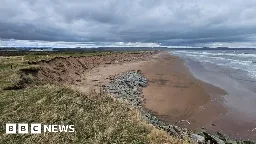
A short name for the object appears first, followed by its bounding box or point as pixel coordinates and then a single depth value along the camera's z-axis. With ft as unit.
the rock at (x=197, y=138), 25.81
